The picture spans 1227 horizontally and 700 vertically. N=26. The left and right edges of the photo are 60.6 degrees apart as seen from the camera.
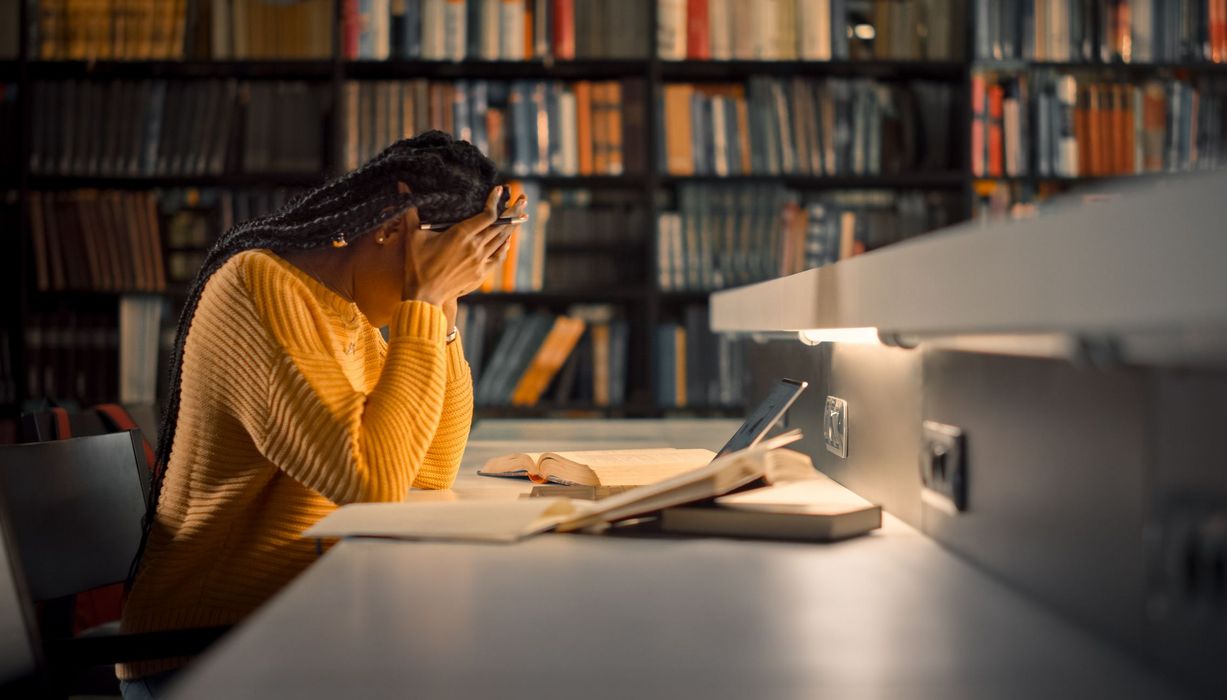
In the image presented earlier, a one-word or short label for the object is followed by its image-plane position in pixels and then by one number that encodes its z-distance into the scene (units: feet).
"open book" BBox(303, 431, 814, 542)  2.77
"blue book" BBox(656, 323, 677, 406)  9.96
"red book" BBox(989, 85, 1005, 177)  9.96
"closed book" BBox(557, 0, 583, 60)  9.79
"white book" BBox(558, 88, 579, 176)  9.84
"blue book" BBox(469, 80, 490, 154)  9.84
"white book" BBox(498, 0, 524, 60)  9.78
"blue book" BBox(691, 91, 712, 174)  9.90
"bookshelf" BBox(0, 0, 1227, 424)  9.86
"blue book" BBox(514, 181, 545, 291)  9.86
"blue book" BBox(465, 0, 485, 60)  9.78
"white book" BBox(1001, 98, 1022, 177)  10.00
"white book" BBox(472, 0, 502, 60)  9.79
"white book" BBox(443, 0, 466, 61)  9.77
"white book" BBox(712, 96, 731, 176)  9.88
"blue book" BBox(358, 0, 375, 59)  9.81
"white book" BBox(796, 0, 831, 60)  9.82
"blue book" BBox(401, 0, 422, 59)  9.77
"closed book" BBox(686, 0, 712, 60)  9.83
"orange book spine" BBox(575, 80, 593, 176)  9.82
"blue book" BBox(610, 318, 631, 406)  10.05
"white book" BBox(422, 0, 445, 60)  9.77
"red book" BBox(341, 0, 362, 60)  9.84
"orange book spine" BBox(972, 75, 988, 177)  9.93
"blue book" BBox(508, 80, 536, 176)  9.82
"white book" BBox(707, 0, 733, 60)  9.82
